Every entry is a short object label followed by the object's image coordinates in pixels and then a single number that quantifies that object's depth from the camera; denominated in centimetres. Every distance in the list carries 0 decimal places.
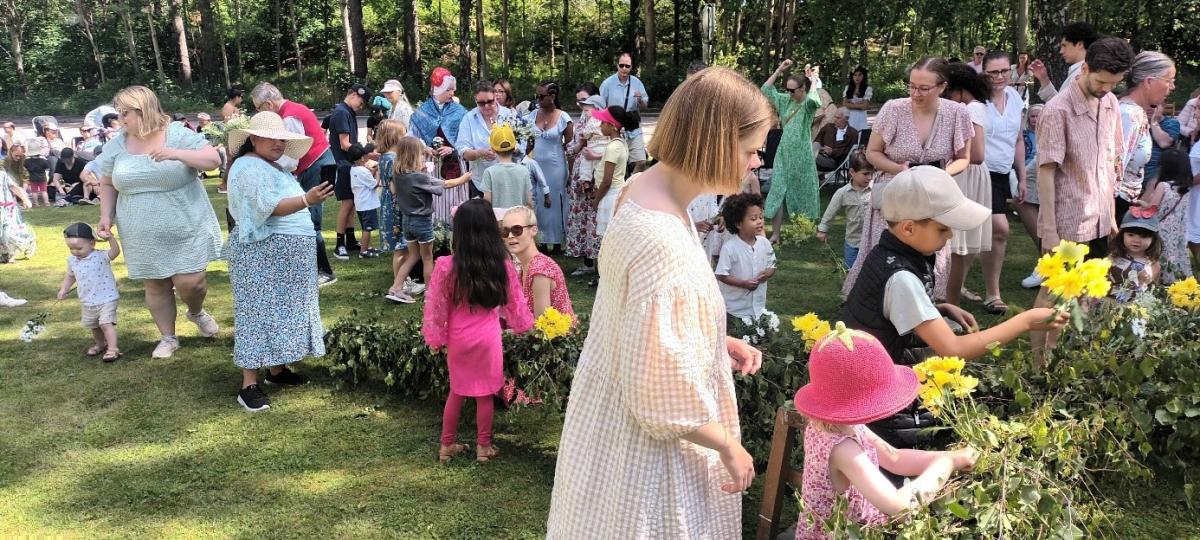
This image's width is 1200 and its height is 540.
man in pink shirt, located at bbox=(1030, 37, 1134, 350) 498
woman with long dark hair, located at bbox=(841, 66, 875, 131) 1571
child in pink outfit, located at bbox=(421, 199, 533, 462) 458
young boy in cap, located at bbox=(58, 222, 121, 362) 666
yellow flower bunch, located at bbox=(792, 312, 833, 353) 368
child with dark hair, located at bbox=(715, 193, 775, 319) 576
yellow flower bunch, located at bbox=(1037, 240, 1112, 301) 265
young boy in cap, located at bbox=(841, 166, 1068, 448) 305
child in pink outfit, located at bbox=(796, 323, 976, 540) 258
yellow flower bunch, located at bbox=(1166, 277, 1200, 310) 418
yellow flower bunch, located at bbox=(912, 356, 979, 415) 265
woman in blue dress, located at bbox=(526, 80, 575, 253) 950
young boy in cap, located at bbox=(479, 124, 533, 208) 816
